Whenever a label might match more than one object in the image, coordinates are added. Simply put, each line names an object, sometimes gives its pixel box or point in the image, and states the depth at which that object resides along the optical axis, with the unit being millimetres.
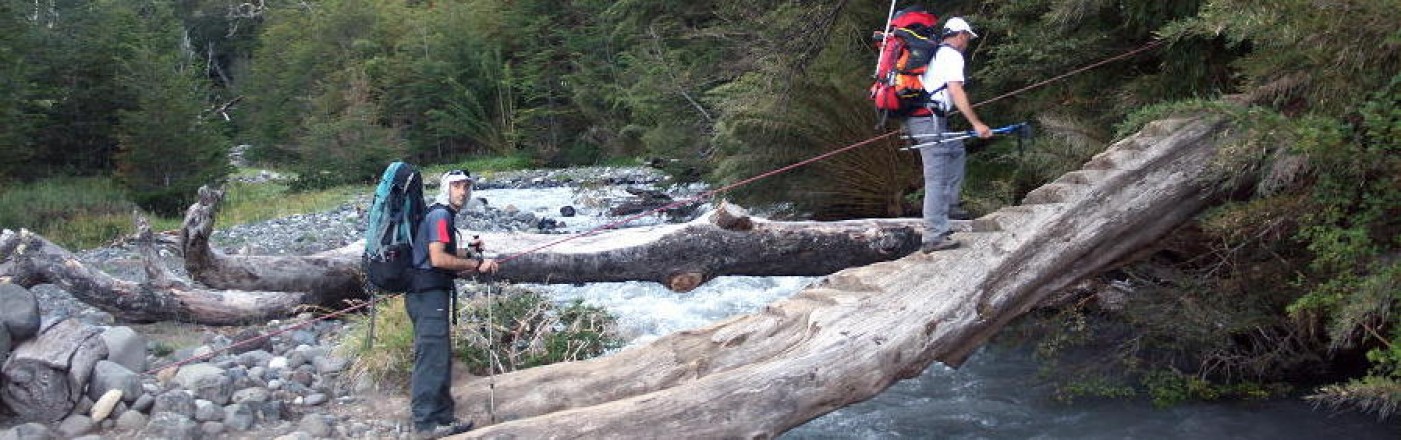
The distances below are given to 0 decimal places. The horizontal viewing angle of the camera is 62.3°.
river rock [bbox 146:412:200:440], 6629
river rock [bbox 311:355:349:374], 7980
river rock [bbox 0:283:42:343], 6883
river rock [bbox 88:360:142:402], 7035
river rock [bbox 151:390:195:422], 6906
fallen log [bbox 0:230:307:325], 9070
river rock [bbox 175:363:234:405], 7188
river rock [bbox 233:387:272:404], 7176
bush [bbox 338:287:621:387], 7621
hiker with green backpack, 6277
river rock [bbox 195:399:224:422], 6926
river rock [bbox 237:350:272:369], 8148
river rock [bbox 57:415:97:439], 6695
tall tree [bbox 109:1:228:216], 22625
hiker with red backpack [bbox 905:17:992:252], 7035
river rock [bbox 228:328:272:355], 8594
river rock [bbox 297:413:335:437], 6859
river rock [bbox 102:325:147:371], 7676
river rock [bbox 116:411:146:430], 6801
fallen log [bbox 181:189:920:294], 8805
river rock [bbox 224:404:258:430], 6859
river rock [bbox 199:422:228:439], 6773
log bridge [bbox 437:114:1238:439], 5895
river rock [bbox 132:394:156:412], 6984
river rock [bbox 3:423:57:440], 6443
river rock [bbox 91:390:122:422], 6867
